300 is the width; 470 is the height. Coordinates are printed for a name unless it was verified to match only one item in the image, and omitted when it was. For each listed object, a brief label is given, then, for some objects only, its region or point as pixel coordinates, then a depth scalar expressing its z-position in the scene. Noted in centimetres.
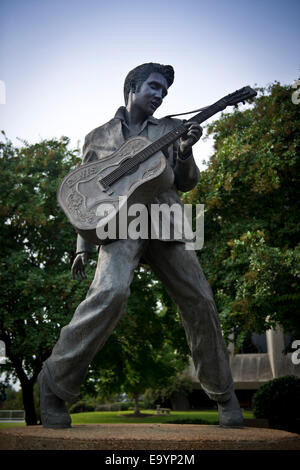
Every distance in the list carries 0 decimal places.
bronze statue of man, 354
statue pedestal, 287
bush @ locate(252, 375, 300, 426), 1200
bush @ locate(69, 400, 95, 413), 3288
